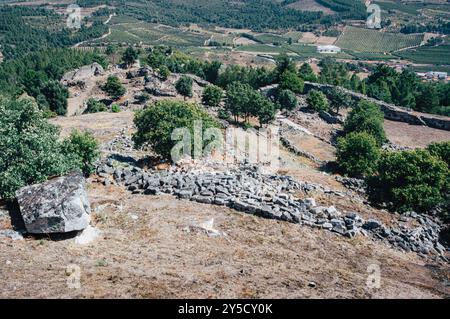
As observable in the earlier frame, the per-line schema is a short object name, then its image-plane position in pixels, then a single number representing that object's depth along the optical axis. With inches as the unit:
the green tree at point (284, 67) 3056.1
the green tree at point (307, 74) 3204.7
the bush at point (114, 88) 2810.0
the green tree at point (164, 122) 1238.3
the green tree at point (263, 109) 2154.3
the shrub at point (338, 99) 2642.7
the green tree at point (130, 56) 3559.5
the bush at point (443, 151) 1459.2
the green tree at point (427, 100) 3090.6
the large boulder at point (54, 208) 642.8
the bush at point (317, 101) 2576.3
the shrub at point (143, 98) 2712.1
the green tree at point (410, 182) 1075.9
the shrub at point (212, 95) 2511.1
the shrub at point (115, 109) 2420.9
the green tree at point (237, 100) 2188.7
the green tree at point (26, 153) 745.6
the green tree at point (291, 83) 2832.2
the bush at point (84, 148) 928.3
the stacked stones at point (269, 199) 781.9
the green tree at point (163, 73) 3065.9
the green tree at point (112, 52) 4744.1
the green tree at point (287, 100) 2556.6
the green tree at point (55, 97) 2711.6
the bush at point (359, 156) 1610.5
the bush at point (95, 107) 2511.1
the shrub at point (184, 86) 2704.2
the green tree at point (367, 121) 2064.5
